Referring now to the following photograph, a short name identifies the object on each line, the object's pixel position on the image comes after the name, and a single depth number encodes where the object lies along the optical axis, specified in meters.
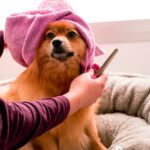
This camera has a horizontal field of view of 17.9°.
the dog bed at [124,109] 1.31
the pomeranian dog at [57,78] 1.15
